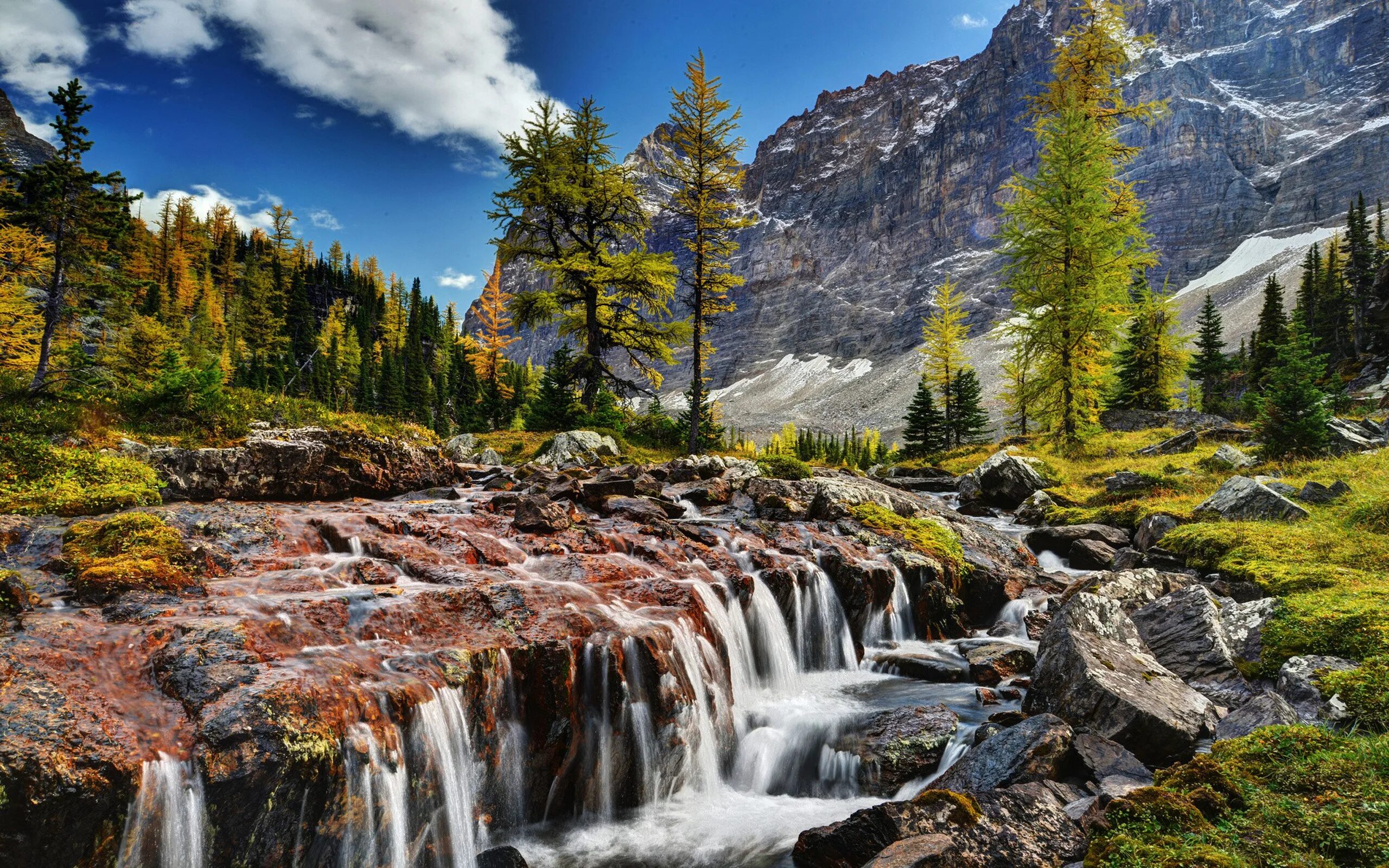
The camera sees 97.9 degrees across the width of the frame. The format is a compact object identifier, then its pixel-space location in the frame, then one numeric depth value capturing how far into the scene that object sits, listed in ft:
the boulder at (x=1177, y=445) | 73.77
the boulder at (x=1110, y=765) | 17.02
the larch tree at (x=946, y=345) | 156.76
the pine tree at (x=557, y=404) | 87.35
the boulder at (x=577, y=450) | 65.51
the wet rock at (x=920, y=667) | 30.25
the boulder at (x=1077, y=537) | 49.75
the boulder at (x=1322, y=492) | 39.34
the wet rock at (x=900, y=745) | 21.81
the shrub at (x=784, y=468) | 61.31
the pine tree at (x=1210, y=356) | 188.34
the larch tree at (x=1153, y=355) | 126.82
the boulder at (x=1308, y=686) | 17.03
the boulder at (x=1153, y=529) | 43.39
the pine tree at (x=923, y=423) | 160.56
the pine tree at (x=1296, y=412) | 51.98
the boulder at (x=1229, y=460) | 57.67
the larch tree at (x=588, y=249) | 78.02
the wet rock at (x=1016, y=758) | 17.52
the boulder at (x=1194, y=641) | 22.31
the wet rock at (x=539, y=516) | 33.60
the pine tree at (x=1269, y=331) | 172.55
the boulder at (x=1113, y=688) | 18.70
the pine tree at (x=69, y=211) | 57.98
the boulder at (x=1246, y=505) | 38.24
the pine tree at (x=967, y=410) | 160.97
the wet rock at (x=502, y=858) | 16.30
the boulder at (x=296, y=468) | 35.76
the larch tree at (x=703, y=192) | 79.82
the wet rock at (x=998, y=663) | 29.27
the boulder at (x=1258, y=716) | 16.87
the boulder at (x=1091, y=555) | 46.52
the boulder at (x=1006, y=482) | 71.31
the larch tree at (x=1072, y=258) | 81.66
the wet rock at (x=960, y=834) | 13.28
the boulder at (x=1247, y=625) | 23.52
